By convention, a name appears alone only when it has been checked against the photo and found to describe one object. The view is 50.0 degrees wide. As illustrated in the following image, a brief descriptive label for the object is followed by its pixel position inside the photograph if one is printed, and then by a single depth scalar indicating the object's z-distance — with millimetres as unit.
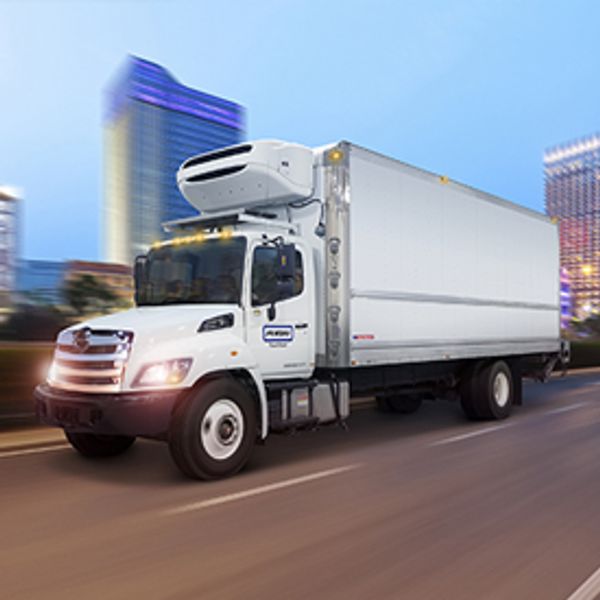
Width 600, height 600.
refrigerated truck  6051
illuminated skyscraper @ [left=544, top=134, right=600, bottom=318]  188000
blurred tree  29125
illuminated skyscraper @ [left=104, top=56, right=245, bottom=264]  156875
